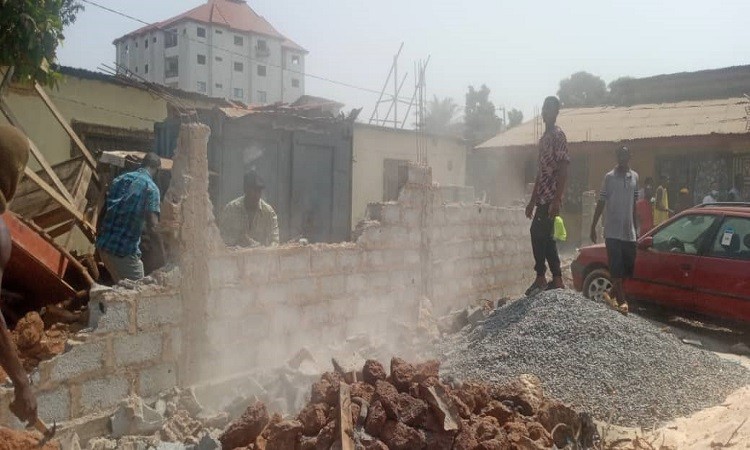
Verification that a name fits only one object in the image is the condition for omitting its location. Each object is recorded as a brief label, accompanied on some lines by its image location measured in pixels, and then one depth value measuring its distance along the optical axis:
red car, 7.60
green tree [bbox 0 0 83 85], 5.86
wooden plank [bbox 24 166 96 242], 6.22
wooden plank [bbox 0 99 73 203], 6.69
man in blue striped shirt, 5.14
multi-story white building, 48.28
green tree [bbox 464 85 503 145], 45.94
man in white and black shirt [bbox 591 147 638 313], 7.74
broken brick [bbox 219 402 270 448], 3.96
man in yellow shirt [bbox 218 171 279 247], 6.30
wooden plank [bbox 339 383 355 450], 3.80
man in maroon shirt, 6.72
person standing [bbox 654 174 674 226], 13.34
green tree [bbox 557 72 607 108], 44.06
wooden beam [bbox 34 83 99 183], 7.95
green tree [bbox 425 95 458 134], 45.47
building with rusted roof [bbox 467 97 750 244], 16.34
